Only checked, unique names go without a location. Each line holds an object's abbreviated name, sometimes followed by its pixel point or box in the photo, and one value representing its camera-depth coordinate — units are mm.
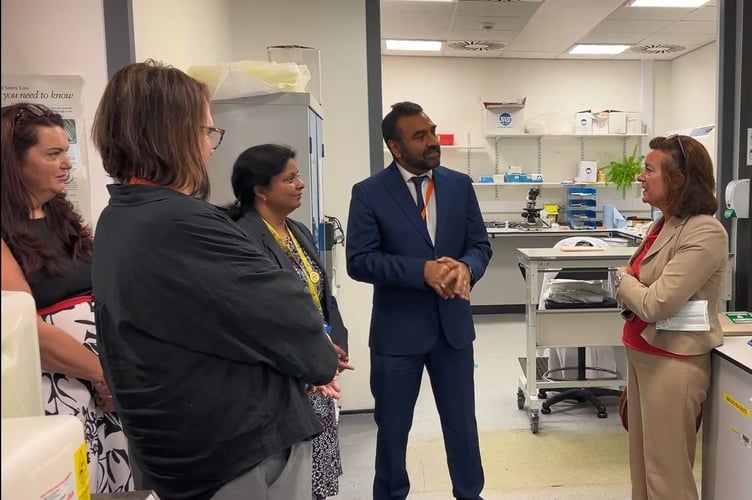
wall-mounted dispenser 2438
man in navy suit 1886
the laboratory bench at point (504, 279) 5539
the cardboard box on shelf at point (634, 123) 5684
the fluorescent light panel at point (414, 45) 5126
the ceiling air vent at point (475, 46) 5133
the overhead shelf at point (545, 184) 5598
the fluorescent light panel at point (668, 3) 4043
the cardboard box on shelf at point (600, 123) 5621
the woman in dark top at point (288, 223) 1729
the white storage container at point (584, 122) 5594
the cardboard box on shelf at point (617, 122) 5626
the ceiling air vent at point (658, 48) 5301
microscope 5435
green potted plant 5402
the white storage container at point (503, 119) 5434
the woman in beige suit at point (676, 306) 1653
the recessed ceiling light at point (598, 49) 5328
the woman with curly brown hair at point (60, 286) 1169
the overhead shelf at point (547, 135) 5517
